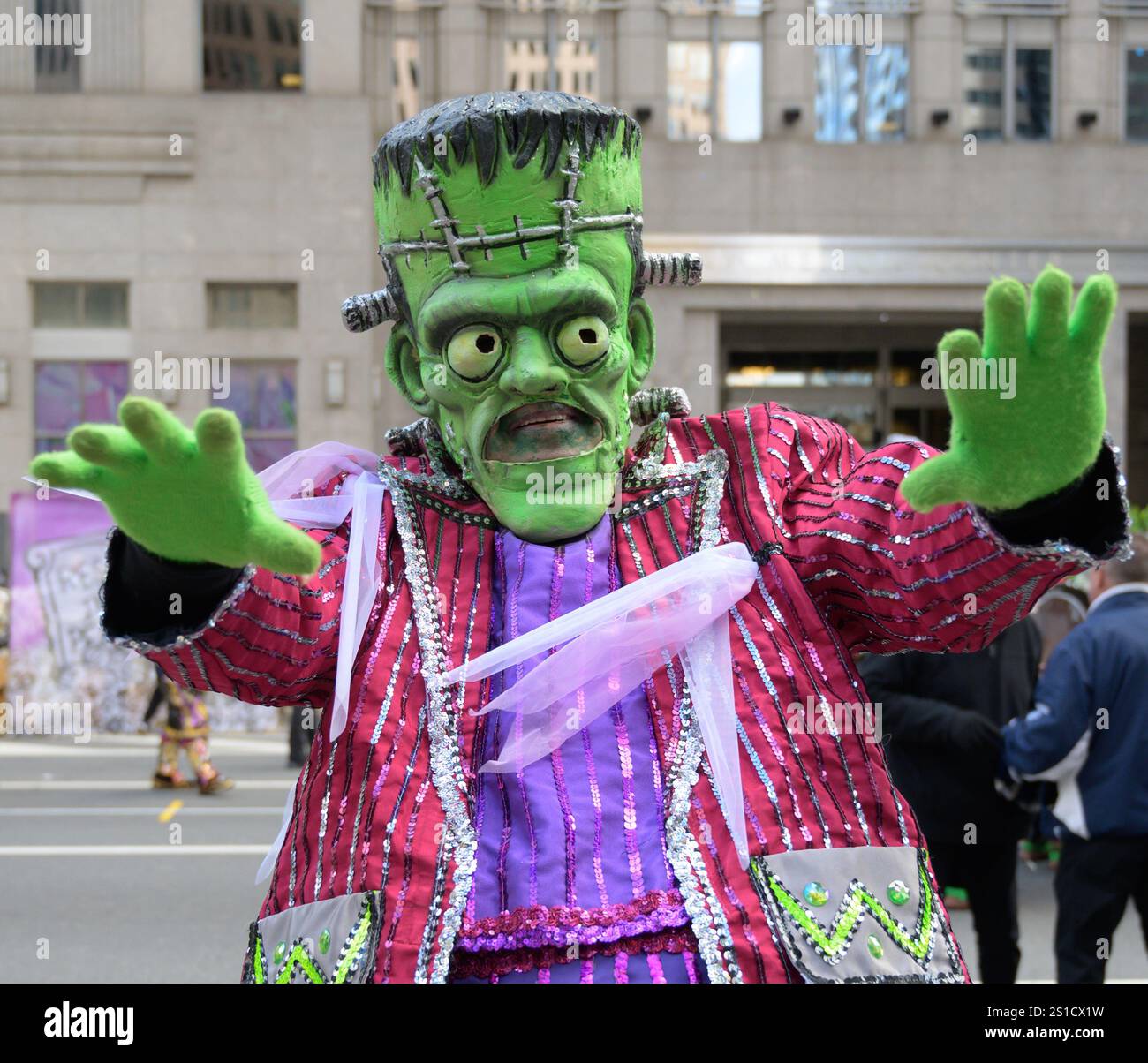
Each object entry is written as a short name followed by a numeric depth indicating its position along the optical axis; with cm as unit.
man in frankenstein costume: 191
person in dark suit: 500
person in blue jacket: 471
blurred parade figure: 1010
